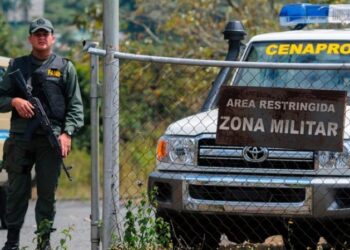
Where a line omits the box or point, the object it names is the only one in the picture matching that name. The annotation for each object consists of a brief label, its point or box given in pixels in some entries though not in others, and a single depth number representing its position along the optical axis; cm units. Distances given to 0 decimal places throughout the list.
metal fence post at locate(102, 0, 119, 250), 1287
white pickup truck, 1344
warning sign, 1246
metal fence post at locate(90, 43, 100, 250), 1294
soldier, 1419
